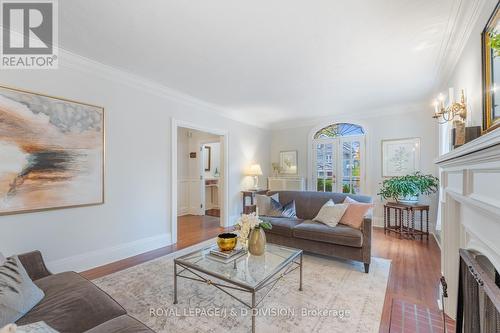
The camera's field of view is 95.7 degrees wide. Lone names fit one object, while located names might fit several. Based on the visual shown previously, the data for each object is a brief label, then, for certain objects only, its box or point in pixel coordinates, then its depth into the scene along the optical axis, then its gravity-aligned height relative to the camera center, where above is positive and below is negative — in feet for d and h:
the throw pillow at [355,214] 9.57 -2.08
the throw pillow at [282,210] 11.99 -2.34
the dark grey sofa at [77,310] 3.91 -2.72
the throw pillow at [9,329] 2.23 -1.63
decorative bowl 7.00 -2.36
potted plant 12.92 -1.19
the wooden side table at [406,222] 12.97 -3.49
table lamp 17.87 -0.35
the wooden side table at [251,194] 17.22 -2.10
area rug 5.85 -4.08
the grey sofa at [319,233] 8.85 -2.82
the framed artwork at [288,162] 20.05 +0.40
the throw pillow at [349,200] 10.77 -1.61
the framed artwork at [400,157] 14.86 +0.67
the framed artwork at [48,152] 7.22 +0.50
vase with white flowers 6.95 -2.09
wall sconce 7.01 +1.94
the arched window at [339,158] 16.96 +0.65
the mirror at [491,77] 4.56 +1.91
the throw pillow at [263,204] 12.34 -2.06
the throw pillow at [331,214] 10.04 -2.16
